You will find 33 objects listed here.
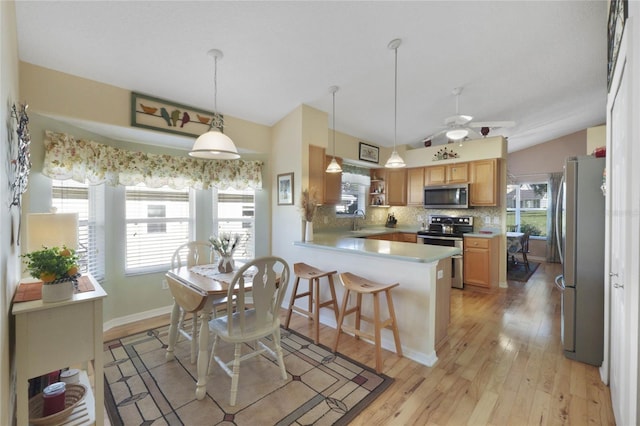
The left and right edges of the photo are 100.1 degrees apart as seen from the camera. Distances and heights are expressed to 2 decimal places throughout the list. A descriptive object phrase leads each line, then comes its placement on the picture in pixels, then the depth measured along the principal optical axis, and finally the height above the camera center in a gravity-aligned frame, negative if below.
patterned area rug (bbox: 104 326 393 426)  1.72 -1.32
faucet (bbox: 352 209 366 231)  5.16 -0.10
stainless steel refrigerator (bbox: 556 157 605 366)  2.23 -0.42
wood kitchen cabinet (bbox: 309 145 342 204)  3.63 +0.47
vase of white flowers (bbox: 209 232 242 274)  2.47 -0.36
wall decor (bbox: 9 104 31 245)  1.57 +0.34
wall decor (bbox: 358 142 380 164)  4.92 +1.11
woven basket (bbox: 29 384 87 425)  1.51 -1.18
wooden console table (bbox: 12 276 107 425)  1.38 -0.71
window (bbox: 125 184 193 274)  3.22 -0.19
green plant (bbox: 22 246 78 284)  1.45 -0.30
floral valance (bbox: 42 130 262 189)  2.44 +0.49
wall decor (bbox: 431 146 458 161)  4.92 +1.06
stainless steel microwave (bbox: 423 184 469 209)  4.69 +0.27
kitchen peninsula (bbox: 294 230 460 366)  2.32 -0.65
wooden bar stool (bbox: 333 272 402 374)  2.19 -0.89
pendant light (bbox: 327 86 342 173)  3.21 +0.57
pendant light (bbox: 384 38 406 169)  2.51 +1.51
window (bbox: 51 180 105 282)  2.65 -0.02
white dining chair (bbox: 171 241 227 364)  2.33 -0.54
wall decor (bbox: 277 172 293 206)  3.62 +0.30
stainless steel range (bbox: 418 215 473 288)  4.48 -0.40
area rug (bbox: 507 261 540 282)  5.04 -1.23
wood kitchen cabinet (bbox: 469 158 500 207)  4.43 +0.48
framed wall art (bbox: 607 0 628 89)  1.42 +1.11
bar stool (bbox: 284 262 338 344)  2.68 -0.88
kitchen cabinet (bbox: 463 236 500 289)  4.30 -0.82
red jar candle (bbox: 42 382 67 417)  1.55 -1.10
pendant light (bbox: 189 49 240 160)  2.07 +0.50
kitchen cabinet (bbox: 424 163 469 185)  4.77 +0.69
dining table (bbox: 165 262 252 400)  1.94 -0.65
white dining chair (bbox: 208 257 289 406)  1.88 -0.82
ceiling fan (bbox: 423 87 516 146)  3.13 +1.07
